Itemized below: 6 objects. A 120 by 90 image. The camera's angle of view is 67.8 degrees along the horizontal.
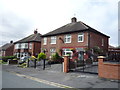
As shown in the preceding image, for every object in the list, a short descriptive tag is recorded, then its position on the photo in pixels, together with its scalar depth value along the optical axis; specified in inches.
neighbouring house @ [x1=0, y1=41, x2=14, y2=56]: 1385.0
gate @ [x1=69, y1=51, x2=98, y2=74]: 374.6
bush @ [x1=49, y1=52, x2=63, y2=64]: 635.4
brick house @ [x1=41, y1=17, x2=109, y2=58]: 612.3
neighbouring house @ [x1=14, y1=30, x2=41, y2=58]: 1003.5
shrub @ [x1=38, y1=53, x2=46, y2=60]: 684.1
